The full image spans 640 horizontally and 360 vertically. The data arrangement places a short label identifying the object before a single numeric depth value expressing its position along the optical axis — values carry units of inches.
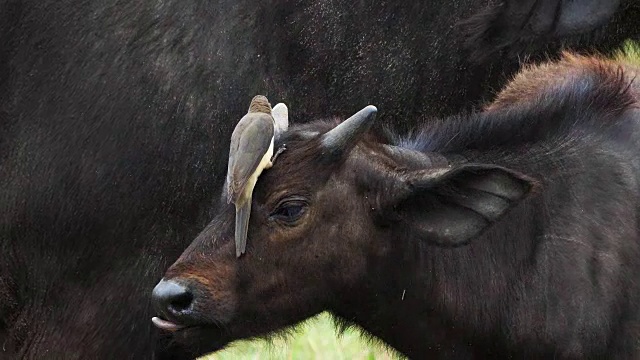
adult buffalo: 705.0
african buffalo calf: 647.1
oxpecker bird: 636.1
